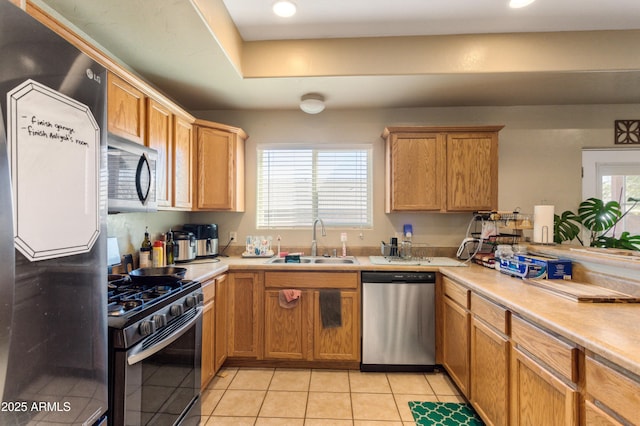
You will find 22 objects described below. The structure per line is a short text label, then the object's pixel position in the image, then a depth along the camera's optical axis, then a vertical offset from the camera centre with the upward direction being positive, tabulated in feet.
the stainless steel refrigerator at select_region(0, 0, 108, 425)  2.15 -0.14
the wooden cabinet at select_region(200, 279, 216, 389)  6.89 -2.97
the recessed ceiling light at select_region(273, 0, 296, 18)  6.35 +4.52
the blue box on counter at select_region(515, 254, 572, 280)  6.33 -1.21
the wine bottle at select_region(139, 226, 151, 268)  7.24 -1.06
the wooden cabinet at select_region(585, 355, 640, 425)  2.89 -1.92
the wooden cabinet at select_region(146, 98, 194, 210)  6.84 +1.55
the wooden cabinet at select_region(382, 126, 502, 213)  9.04 +1.37
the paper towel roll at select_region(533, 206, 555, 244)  7.94 -0.35
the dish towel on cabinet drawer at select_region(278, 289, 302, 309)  8.13 -2.37
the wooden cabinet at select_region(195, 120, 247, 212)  8.91 +1.42
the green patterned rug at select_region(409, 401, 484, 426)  6.16 -4.41
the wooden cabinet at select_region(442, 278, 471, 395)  6.58 -3.10
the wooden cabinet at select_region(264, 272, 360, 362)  8.14 -3.16
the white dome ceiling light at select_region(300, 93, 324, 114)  9.02 +3.38
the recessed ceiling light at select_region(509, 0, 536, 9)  6.28 +4.52
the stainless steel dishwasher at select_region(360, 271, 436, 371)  8.02 -3.01
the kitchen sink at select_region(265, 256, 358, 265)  9.21 -1.54
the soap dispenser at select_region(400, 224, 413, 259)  9.60 -1.00
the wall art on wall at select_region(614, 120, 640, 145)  9.58 +2.63
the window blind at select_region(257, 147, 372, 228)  10.52 +0.91
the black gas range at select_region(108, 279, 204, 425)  3.87 -2.16
